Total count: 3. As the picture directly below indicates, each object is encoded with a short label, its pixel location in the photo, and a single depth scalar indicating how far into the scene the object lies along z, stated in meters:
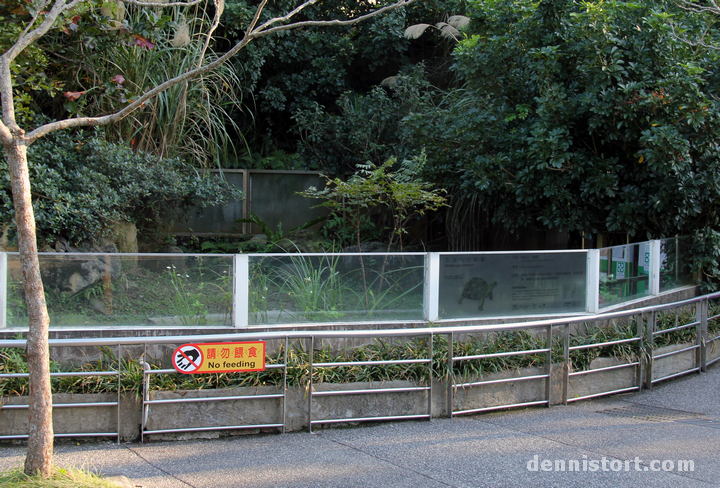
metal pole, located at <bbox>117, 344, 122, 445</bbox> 5.09
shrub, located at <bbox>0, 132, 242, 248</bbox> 7.14
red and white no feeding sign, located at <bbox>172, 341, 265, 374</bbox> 5.32
